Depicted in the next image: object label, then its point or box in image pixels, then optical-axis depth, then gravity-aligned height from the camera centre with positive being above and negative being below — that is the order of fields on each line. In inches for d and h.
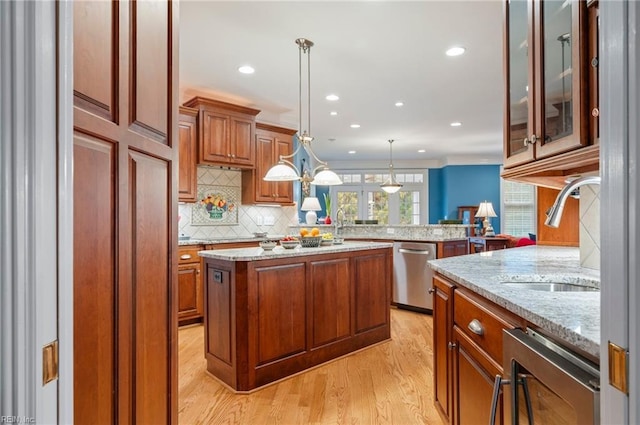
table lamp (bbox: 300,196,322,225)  213.0 +3.4
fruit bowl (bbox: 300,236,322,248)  125.4 -9.4
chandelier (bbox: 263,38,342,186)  122.0 +14.2
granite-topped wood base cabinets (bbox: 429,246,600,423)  33.4 -13.7
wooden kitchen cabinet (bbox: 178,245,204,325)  156.6 -30.8
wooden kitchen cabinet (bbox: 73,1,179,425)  33.2 +0.2
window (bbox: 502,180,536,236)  354.6 +2.4
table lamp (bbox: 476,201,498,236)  290.9 +1.4
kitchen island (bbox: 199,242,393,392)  98.6 -28.5
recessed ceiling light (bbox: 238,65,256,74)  144.6 +57.3
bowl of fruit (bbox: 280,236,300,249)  118.6 -9.5
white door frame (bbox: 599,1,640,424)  21.6 +1.0
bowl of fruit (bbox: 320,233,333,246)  134.0 -9.8
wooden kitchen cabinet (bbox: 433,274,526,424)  49.7 -22.5
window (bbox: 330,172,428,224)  390.6 +15.8
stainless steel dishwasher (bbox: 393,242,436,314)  175.8 -30.2
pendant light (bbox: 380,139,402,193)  297.3 +21.8
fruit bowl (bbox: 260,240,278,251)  111.7 -9.8
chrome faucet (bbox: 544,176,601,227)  47.1 +1.9
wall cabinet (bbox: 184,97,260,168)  171.3 +39.2
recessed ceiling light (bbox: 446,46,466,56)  128.9 +57.4
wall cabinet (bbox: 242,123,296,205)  197.8 +22.8
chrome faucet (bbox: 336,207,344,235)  178.4 -3.5
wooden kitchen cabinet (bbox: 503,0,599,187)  47.3 +18.3
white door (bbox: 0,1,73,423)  22.2 +0.3
